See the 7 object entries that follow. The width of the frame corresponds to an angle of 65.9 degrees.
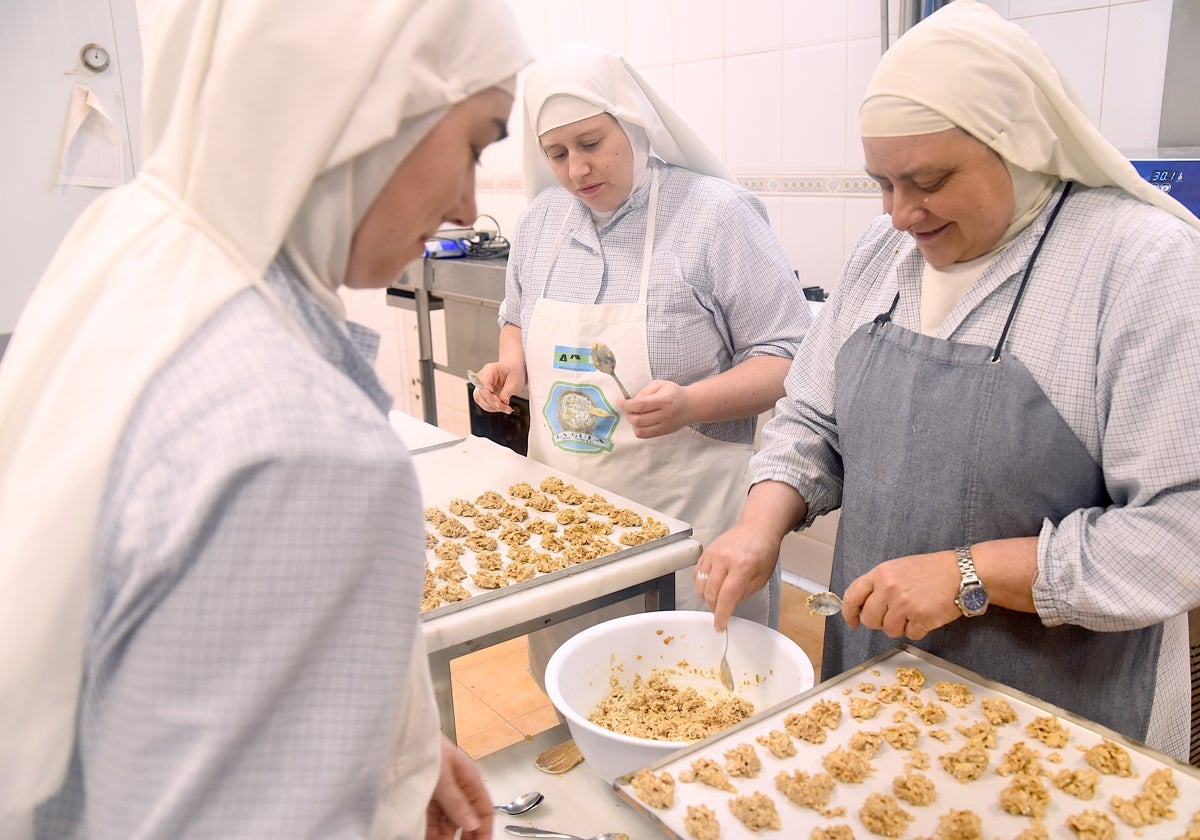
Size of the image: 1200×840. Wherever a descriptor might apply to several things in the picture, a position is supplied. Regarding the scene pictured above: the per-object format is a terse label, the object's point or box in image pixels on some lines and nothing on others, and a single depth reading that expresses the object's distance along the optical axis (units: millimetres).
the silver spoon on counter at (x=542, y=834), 1110
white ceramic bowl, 1344
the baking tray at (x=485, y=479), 1688
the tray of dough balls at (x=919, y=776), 979
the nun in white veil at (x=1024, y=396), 1163
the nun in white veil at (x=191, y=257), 618
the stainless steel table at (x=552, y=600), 1481
